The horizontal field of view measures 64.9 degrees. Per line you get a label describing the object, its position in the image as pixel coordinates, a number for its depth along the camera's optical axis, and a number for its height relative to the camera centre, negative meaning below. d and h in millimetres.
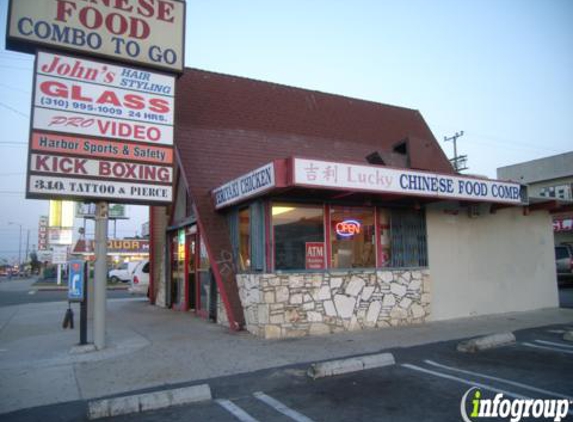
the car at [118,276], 41438 -1138
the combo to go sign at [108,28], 8477 +4711
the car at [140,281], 20500 -810
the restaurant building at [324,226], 9703 +895
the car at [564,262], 21875 -212
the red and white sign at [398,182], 8648 +1688
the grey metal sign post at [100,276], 8867 -253
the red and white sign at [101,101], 8445 +3218
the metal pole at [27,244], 104900 +4765
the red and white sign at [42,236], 72712 +4642
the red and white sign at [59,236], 47500 +2974
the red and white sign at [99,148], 8328 +2246
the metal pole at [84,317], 8867 -1043
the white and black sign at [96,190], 8234 +1431
